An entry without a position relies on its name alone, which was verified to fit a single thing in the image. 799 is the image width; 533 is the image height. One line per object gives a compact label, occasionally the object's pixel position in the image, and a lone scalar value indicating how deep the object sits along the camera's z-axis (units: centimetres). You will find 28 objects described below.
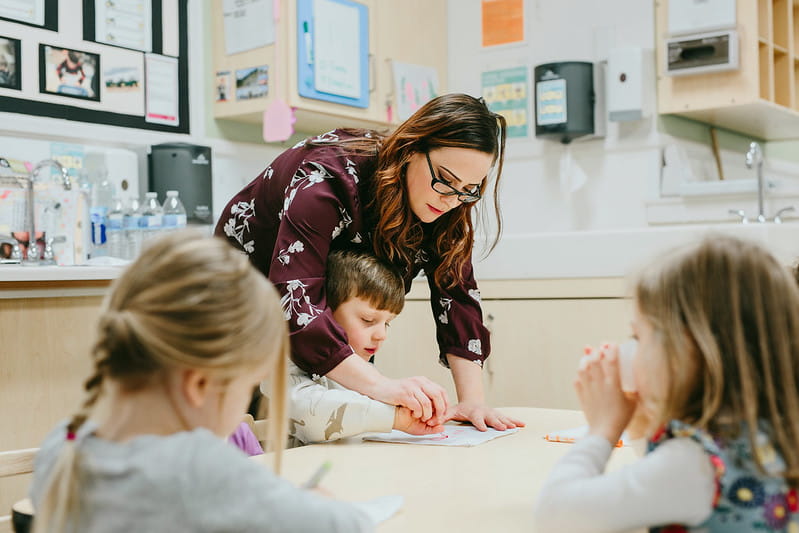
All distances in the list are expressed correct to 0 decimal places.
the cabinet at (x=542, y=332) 256
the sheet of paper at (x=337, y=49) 294
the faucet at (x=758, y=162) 279
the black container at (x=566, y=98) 327
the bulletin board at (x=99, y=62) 248
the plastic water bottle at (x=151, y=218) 252
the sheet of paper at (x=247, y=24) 289
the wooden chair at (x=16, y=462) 103
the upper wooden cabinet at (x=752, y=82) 300
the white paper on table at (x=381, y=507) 80
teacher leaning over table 129
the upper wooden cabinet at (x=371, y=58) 286
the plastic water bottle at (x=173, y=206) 271
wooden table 81
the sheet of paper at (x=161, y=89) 283
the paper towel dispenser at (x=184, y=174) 276
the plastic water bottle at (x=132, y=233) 251
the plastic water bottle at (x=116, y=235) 253
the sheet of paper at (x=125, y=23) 269
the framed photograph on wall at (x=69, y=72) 254
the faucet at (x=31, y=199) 219
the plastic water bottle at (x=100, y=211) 248
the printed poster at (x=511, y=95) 357
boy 124
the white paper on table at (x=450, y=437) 123
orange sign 360
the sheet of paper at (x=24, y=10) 244
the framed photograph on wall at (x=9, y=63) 244
